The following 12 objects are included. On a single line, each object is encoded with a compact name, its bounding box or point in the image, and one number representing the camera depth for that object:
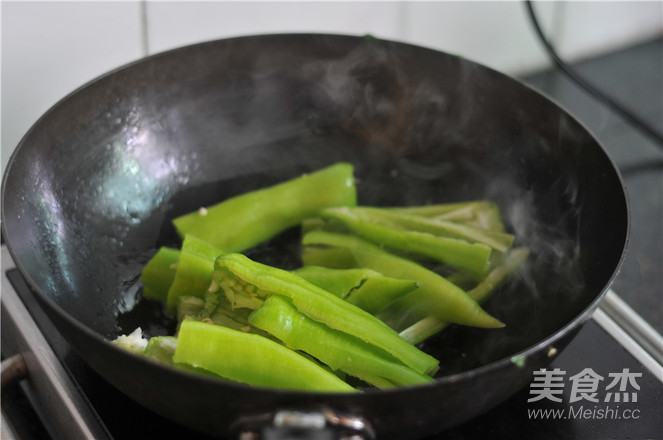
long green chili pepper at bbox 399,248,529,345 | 0.82
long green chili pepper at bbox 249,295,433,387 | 0.70
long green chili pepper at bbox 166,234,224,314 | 0.81
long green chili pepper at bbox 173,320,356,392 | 0.65
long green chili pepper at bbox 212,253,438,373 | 0.72
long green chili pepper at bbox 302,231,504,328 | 0.82
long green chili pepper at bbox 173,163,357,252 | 0.95
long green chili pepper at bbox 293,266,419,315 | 0.79
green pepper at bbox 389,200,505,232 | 0.96
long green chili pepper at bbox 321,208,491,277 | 0.87
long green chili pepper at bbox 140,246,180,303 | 0.85
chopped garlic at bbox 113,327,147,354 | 0.71
